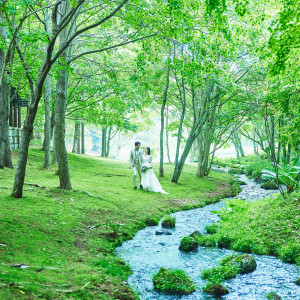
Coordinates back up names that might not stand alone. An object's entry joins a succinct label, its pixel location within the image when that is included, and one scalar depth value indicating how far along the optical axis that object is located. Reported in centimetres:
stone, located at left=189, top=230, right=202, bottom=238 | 940
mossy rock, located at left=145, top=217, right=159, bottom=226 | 1107
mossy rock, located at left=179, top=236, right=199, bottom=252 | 813
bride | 1603
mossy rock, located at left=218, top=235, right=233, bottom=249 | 873
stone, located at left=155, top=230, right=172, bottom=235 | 977
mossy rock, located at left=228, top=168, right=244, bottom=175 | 3534
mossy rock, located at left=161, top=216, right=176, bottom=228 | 1067
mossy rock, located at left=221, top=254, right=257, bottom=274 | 668
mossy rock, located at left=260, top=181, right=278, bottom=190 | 2190
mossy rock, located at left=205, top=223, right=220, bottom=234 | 1016
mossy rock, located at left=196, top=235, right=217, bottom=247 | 880
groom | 1619
